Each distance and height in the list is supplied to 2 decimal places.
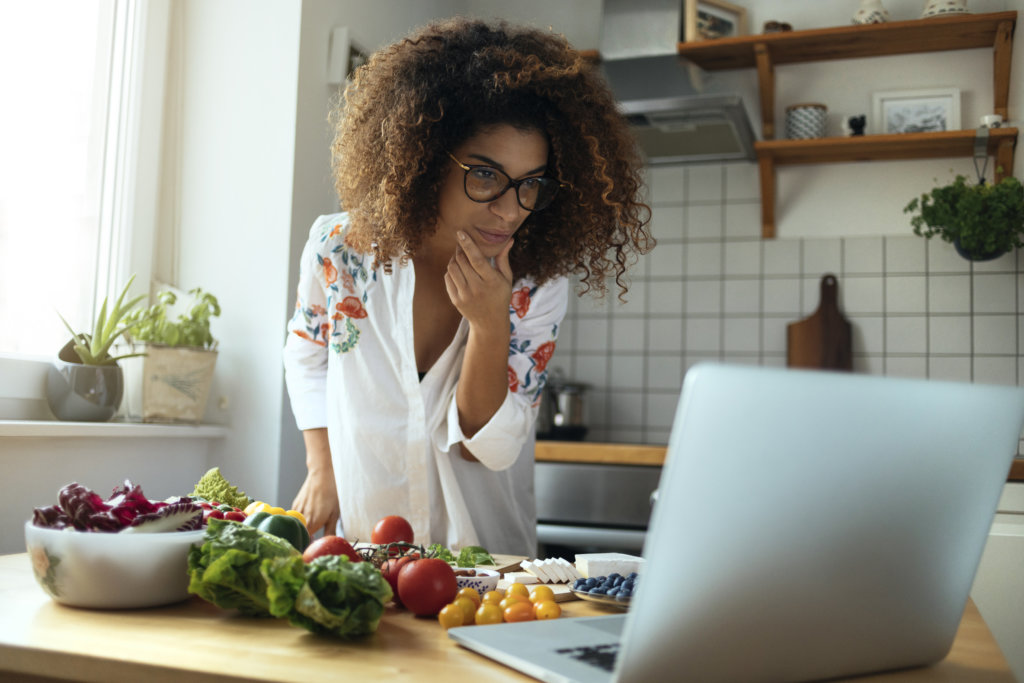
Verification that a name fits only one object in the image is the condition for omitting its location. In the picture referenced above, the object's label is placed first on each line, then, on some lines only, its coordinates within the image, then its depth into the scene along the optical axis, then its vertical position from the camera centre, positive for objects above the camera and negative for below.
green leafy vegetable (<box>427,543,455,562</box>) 0.91 -0.18
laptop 0.45 -0.07
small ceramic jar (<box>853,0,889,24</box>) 2.61 +1.19
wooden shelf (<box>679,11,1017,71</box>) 2.53 +1.13
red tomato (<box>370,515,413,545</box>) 0.98 -0.16
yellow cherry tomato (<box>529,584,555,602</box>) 0.77 -0.18
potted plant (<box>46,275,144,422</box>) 1.62 +0.01
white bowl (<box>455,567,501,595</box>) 0.83 -0.18
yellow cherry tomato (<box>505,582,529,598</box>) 0.78 -0.18
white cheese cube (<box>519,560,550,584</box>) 0.92 -0.19
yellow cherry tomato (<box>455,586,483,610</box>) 0.74 -0.18
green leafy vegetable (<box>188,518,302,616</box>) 0.68 -0.15
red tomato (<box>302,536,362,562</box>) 0.73 -0.14
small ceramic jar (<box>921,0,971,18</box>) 2.52 +1.18
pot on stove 2.79 -0.06
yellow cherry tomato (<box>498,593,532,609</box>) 0.74 -0.18
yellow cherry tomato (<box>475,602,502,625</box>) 0.71 -0.18
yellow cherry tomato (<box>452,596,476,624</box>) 0.72 -0.18
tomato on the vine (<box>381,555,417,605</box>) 0.79 -0.17
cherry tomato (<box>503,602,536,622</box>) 0.72 -0.18
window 1.69 +0.47
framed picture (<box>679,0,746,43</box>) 2.74 +1.23
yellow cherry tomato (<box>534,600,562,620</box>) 0.74 -0.19
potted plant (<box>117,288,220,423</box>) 1.79 +0.04
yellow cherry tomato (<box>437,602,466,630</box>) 0.71 -0.19
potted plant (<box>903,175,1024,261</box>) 2.37 +0.54
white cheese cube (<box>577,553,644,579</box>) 0.89 -0.18
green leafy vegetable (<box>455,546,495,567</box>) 0.94 -0.18
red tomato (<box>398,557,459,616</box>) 0.74 -0.17
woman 1.23 +0.20
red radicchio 0.74 -0.12
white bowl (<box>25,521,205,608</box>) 0.70 -0.15
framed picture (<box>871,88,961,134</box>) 2.68 +0.93
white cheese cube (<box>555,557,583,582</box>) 0.92 -0.19
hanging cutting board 2.73 +0.21
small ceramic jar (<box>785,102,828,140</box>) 2.69 +0.88
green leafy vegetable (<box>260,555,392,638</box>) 0.62 -0.15
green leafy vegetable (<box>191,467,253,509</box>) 1.02 -0.13
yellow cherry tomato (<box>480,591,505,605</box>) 0.74 -0.18
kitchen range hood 2.46 +0.90
